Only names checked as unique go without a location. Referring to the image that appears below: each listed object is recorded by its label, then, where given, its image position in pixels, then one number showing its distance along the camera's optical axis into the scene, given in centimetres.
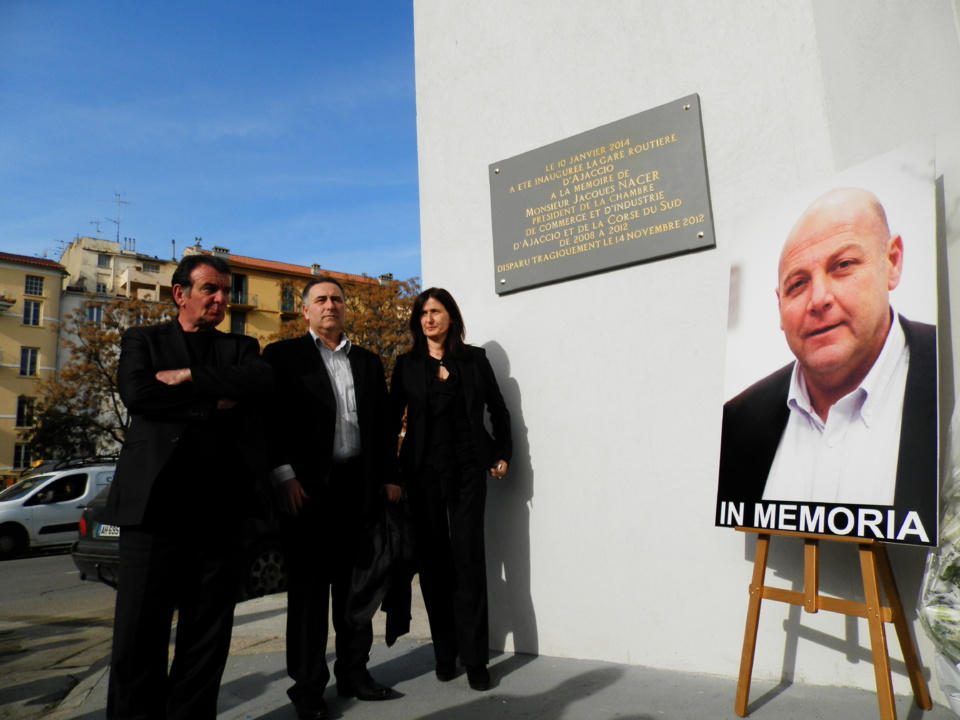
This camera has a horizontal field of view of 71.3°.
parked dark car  646
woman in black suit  327
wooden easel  211
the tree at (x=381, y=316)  2153
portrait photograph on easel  216
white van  1251
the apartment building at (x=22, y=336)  3634
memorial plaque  327
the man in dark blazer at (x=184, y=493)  239
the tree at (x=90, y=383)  2453
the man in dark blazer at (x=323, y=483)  295
